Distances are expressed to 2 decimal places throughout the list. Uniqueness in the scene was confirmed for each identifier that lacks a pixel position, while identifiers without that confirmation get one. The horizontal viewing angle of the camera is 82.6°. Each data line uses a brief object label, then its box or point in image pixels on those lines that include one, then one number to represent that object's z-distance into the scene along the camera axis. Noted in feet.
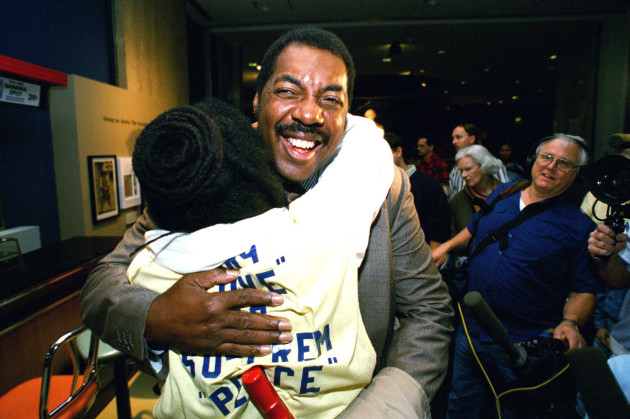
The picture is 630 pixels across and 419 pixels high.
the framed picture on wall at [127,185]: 11.89
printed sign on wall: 8.25
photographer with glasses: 6.30
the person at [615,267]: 4.72
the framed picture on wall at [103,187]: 10.57
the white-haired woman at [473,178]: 10.31
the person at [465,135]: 15.24
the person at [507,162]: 14.42
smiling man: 2.19
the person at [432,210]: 9.96
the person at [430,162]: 18.86
